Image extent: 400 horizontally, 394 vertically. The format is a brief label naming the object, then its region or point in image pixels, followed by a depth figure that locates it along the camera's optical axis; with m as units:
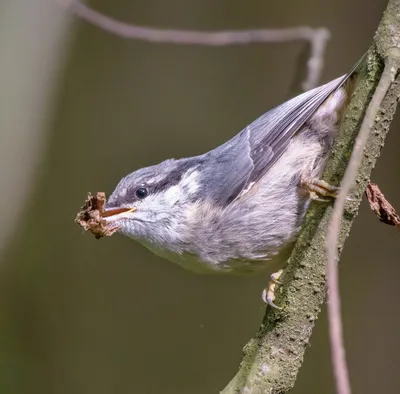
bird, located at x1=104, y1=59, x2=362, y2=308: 3.33
